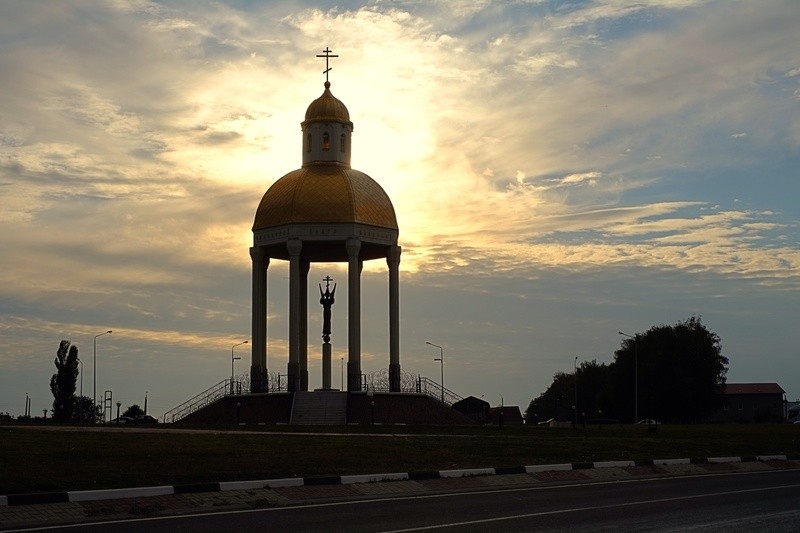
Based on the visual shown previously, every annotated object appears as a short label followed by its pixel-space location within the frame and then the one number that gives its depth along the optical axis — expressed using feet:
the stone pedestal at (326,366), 241.14
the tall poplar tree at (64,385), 277.44
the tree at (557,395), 547.08
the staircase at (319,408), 217.36
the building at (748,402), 638.53
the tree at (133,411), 436.11
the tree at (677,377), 367.04
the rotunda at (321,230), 231.30
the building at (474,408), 262.47
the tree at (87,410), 369.05
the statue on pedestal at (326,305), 247.09
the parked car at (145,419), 273.75
